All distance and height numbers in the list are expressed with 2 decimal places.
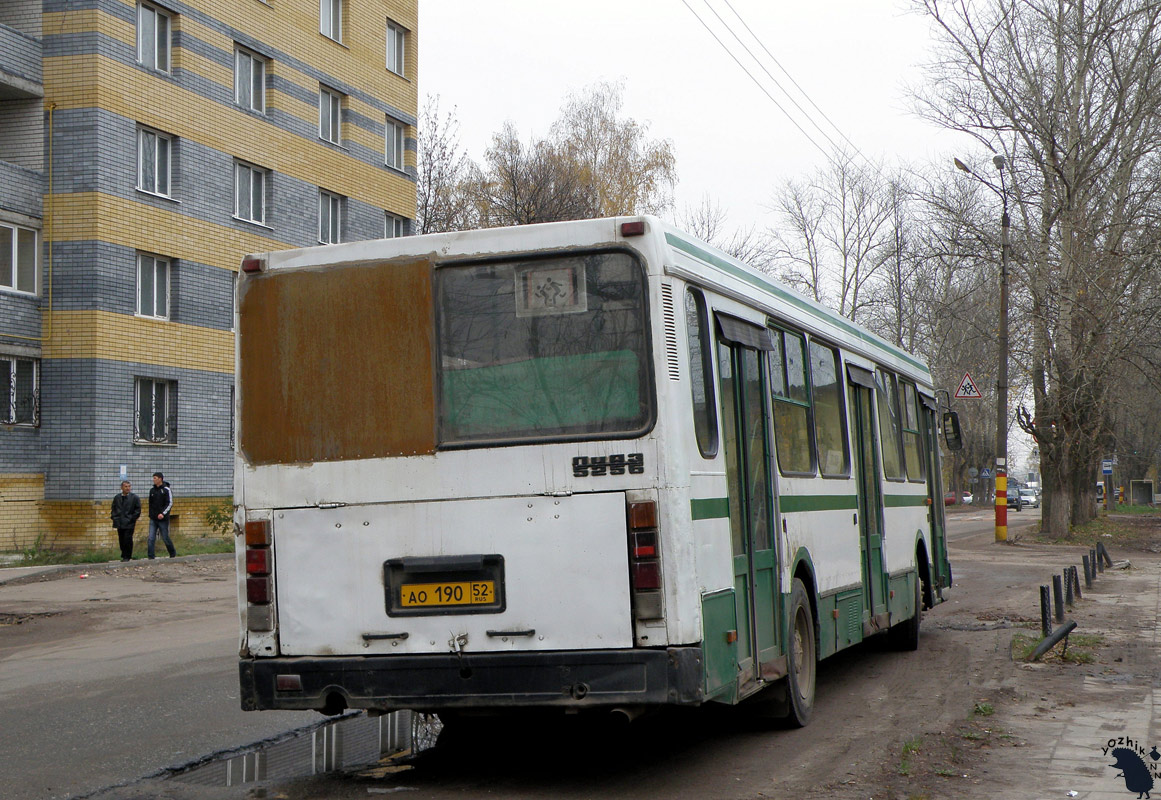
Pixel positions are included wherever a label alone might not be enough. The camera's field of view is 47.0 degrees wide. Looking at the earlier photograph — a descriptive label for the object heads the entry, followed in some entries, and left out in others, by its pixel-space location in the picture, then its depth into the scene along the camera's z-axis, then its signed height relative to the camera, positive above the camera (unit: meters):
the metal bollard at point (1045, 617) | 12.12 -0.87
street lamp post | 31.84 +3.47
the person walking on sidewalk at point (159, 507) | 24.77 +1.03
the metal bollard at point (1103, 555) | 23.25 -0.66
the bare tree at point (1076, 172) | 31.45 +8.40
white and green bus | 6.22 +0.34
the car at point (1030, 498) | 93.96 +1.64
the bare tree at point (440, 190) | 47.28 +13.11
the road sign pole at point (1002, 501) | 32.06 +0.51
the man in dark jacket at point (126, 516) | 24.38 +0.89
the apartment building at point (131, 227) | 26.80 +7.18
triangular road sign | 29.05 +2.92
